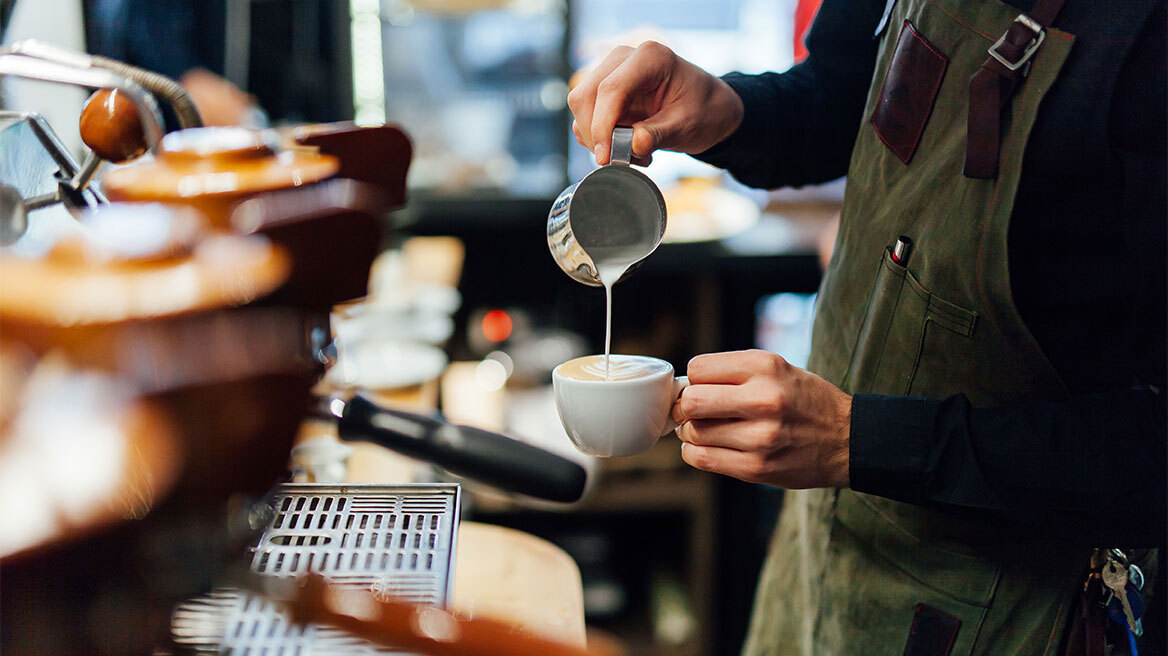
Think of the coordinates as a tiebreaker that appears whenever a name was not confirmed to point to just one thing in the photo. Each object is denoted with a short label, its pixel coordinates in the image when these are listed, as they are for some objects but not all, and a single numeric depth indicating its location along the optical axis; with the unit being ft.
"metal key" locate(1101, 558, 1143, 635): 2.95
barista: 2.69
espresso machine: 1.31
